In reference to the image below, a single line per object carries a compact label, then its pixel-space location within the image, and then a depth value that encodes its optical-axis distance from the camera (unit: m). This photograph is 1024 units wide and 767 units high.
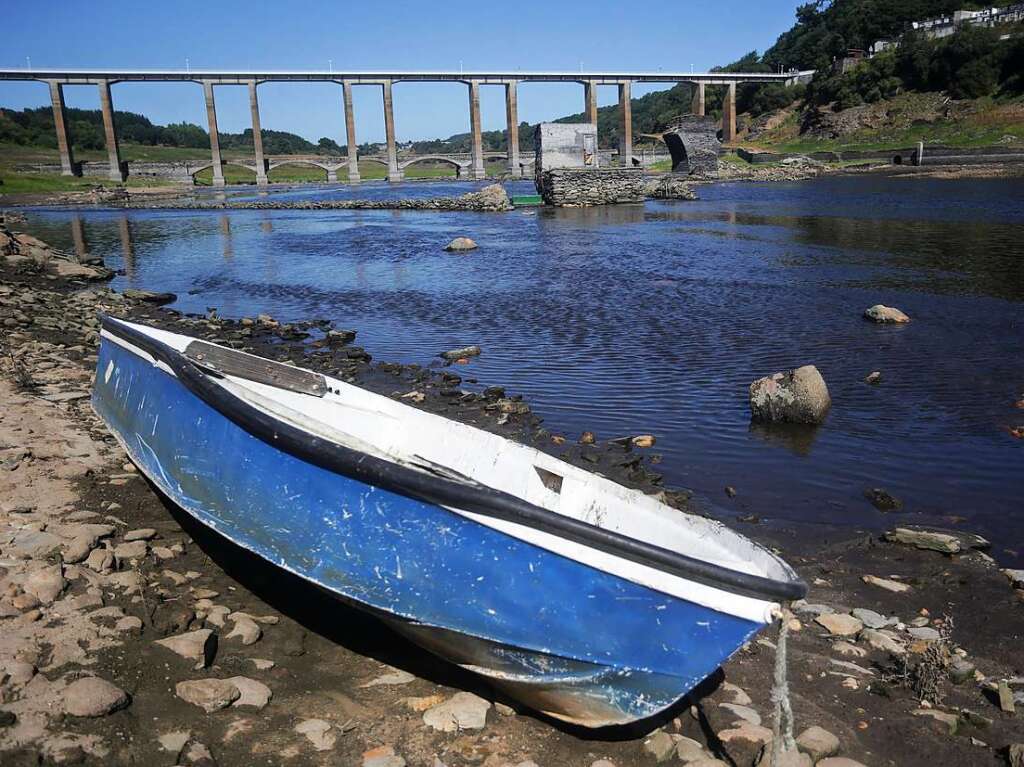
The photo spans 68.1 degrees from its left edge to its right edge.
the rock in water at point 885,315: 13.81
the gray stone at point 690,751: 3.64
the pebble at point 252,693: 3.86
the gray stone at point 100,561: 4.96
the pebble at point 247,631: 4.46
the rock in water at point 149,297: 17.78
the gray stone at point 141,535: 5.50
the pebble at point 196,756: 3.43
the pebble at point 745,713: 3.96
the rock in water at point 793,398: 8.86
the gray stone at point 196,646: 4.15
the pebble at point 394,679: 4.18
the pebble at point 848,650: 4.57
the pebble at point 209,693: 3.79
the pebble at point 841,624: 4.80
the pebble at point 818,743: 3.71
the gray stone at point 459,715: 3.82
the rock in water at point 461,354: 12.34
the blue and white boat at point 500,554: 3.37
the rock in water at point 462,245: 27.08
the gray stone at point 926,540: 5.89
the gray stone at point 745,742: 3.70
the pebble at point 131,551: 5.20
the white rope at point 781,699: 3.38
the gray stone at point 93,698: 3.58
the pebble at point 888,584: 5.38
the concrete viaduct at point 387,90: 98.00
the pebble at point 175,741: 3.48
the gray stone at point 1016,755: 3.59
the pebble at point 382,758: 3.52
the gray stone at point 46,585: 4.52
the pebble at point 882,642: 4.59
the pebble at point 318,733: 3.63
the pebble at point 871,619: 4.90
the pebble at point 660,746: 3.70
